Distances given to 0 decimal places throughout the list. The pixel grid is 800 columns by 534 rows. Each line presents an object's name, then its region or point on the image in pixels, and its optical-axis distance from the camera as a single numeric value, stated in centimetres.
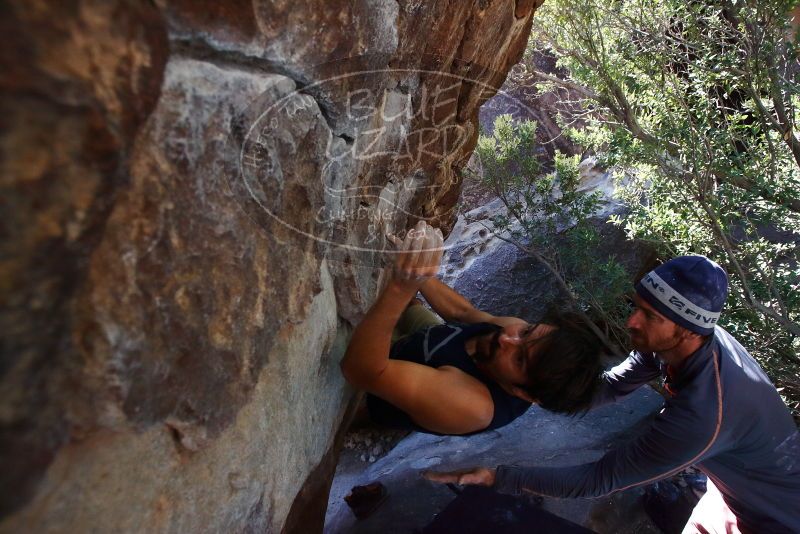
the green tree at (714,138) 332
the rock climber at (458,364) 159
